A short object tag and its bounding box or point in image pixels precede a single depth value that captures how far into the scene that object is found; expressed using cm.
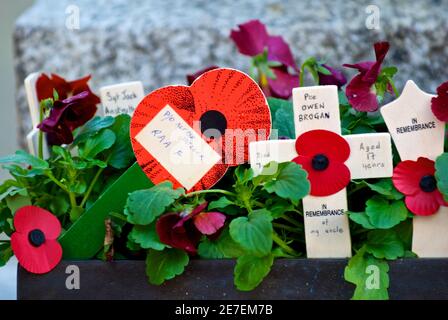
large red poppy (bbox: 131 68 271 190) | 115
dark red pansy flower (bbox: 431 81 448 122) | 112
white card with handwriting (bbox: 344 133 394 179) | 113
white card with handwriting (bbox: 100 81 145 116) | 125
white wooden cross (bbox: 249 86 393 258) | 113
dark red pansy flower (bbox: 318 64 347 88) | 125
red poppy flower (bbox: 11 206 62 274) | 114
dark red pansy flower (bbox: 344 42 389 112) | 117
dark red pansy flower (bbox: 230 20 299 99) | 135
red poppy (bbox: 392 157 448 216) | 112
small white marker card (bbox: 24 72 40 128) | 126
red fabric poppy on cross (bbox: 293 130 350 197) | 113
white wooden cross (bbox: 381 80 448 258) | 113
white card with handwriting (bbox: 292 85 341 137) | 113
